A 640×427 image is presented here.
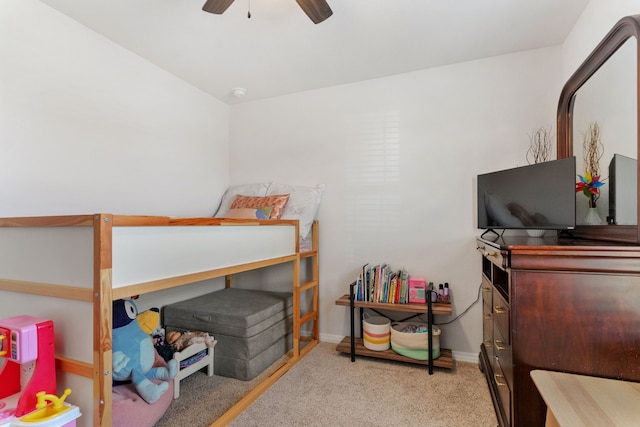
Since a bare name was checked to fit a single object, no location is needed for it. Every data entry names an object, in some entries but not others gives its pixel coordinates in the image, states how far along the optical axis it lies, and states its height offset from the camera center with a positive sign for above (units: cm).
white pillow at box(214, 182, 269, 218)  296 +20
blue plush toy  147 -65
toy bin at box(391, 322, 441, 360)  220 -91
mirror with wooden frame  129 +39
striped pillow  265 +9
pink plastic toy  102 -46
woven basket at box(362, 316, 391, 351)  232 -91
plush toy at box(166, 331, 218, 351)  200 -82
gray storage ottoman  208 -79
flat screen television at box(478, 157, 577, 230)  161 +9
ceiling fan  151 +101
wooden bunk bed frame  102 -27
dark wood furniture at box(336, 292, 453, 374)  214 -101
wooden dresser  111 -38
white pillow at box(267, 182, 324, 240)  265 +8
